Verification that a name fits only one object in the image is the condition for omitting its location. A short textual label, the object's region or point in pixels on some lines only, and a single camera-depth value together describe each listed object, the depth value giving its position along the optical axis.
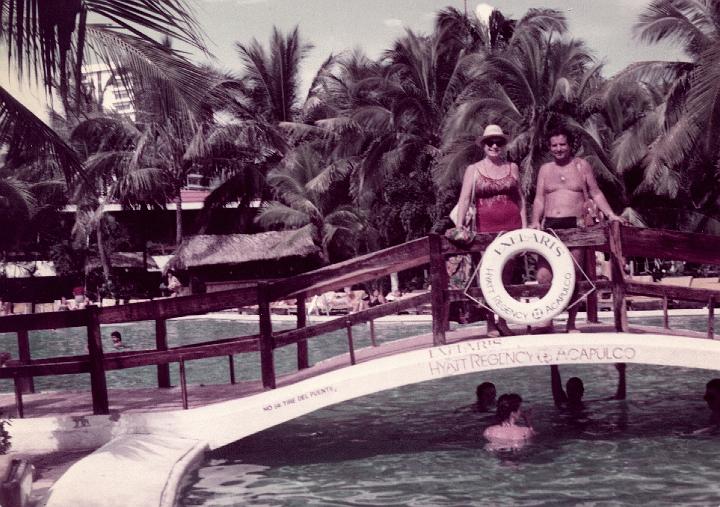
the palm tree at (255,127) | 36.25
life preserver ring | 8.34
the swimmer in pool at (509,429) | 9.79
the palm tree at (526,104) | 26.67
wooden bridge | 8.47
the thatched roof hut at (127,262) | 43.78
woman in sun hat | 8.84
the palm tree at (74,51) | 7.32
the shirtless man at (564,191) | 8.90
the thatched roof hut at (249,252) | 36.16
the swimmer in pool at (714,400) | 10.41
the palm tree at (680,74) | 17.90
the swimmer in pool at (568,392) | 11.62
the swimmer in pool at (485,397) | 11.49
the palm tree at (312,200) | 34.75
